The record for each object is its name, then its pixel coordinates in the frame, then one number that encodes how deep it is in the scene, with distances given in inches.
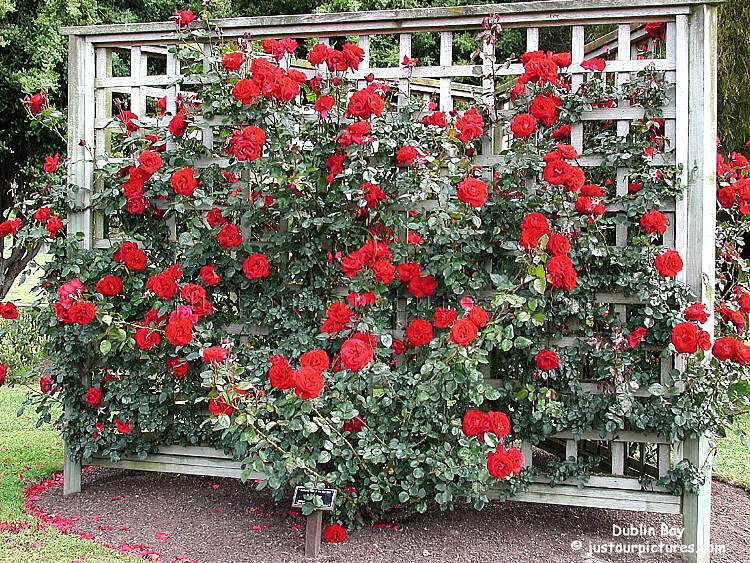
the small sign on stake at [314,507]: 112.5
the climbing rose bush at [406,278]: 111.8
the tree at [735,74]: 274.1
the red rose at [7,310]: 131.2
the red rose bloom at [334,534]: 118.2
